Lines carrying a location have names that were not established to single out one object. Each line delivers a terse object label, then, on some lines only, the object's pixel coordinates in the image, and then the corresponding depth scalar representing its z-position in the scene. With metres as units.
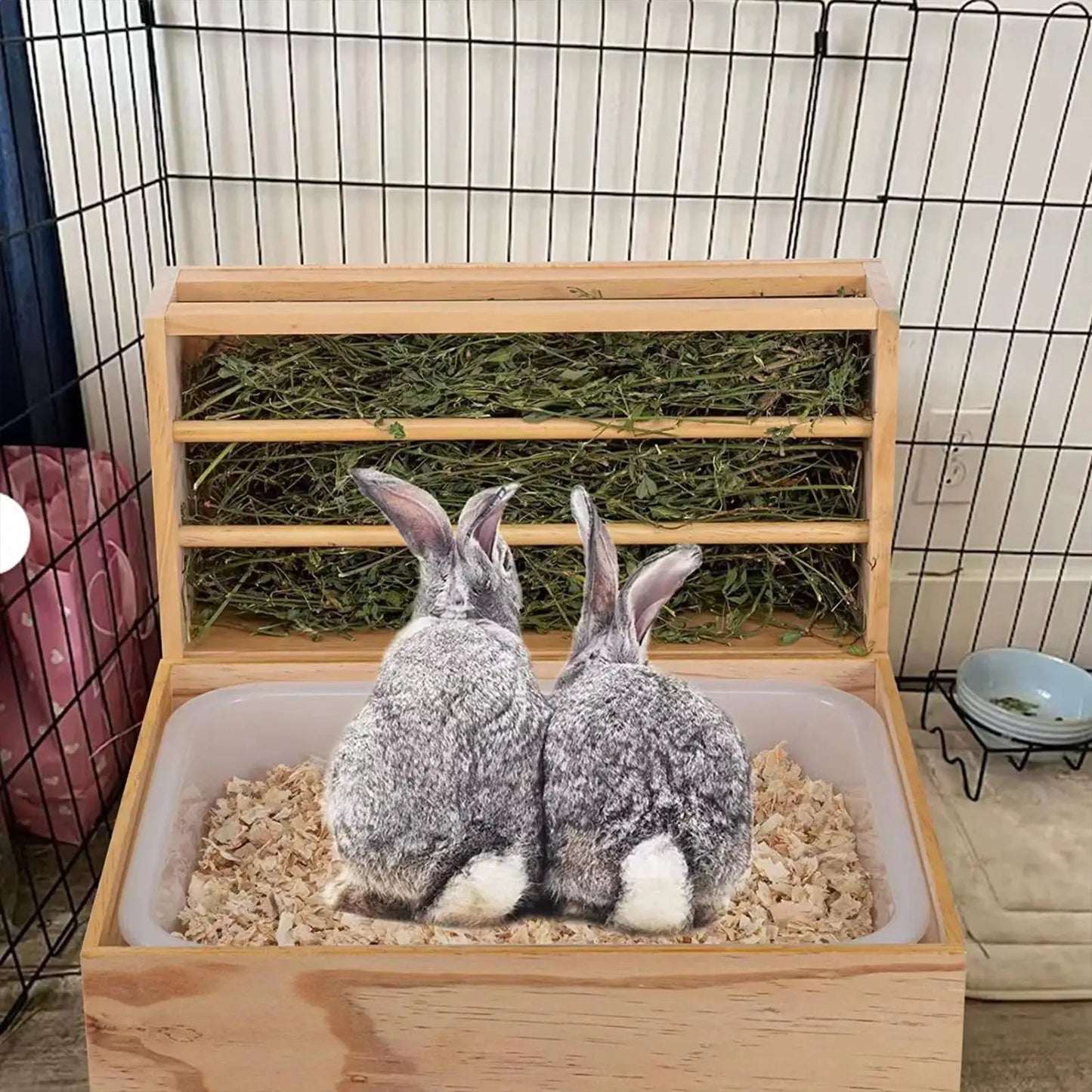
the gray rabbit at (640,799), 0.99
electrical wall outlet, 1.81
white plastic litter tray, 1.04
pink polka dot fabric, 1.45
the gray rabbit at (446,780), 1.00
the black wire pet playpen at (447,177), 1.51
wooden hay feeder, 0.91
